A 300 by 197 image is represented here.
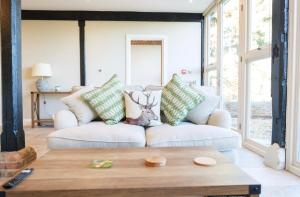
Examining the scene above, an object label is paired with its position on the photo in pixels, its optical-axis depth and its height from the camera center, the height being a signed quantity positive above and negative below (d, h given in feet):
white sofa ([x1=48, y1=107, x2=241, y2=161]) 6.48 -1.28
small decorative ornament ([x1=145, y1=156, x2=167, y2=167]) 4.13 -1.23
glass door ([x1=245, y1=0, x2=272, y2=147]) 9.82 +0.76
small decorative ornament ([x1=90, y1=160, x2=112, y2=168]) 4.08 -1.27
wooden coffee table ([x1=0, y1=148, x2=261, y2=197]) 3.29 -1.31
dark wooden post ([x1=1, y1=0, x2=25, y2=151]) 7.34 +0.52
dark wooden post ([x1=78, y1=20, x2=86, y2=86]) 18.17 +3.18
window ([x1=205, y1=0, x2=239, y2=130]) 13.05 +2.23
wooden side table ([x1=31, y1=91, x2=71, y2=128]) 16.72 -1.30
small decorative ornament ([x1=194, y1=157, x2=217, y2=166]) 4.17 -1.26
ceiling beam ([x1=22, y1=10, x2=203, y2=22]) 17.93 +5.67
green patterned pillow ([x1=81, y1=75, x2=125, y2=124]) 7.91 -0.40
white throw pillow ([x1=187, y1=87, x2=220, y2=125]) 8.04 -0.65
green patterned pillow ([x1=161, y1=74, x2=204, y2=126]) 7.83 -0.34
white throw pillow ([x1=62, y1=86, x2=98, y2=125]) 8.02 -0.58
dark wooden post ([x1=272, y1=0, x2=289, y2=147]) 7.85 +0.81
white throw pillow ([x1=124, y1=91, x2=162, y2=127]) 7.82 -0.57
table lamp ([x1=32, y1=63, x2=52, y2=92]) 17.15 +1.27
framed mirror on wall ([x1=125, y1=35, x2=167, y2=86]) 24.09 +2.93
